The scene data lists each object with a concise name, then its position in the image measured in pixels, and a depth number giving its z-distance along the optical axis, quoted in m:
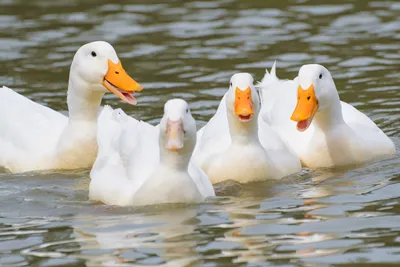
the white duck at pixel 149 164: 9.20
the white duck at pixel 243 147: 10.35
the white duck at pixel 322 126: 10.93
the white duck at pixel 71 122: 11.17
